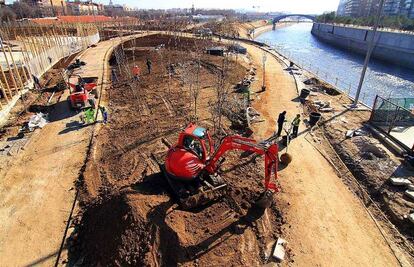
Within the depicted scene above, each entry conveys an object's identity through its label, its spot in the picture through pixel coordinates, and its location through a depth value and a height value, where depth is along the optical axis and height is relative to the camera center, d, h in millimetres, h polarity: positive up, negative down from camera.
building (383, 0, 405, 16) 118100 -5550
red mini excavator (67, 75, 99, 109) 19469 -6291
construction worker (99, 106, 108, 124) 17828 -6589
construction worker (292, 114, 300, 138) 15828 -6414
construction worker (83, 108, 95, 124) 17750 -6671
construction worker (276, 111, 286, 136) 15704 -6279
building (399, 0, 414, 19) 105306 -5181
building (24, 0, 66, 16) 101500 -4043
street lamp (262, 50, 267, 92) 24533 -7105
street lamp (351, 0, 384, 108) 17689 -2821
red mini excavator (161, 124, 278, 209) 9766 -5460
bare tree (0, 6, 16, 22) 70938 -4338
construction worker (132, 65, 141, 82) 25491 -6191
